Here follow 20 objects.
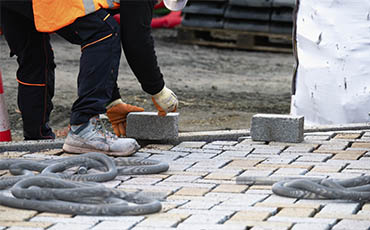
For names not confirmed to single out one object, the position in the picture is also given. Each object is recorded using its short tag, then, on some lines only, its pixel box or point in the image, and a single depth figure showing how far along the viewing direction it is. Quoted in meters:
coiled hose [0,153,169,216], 7.11
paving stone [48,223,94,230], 6.73
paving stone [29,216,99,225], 6.95
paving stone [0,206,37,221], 7.05
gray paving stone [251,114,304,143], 10.52
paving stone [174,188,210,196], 7.97
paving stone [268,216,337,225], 6.92
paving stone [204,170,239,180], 8.70
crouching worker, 9.60
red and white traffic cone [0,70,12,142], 11.15
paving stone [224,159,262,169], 9.28
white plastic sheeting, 12.30
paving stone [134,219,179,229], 6.82
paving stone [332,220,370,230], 6.70
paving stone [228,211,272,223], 7.02
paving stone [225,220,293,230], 6.75
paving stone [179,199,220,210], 7.43
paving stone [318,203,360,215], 7.25
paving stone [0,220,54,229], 6.82
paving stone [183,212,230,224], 6.91
